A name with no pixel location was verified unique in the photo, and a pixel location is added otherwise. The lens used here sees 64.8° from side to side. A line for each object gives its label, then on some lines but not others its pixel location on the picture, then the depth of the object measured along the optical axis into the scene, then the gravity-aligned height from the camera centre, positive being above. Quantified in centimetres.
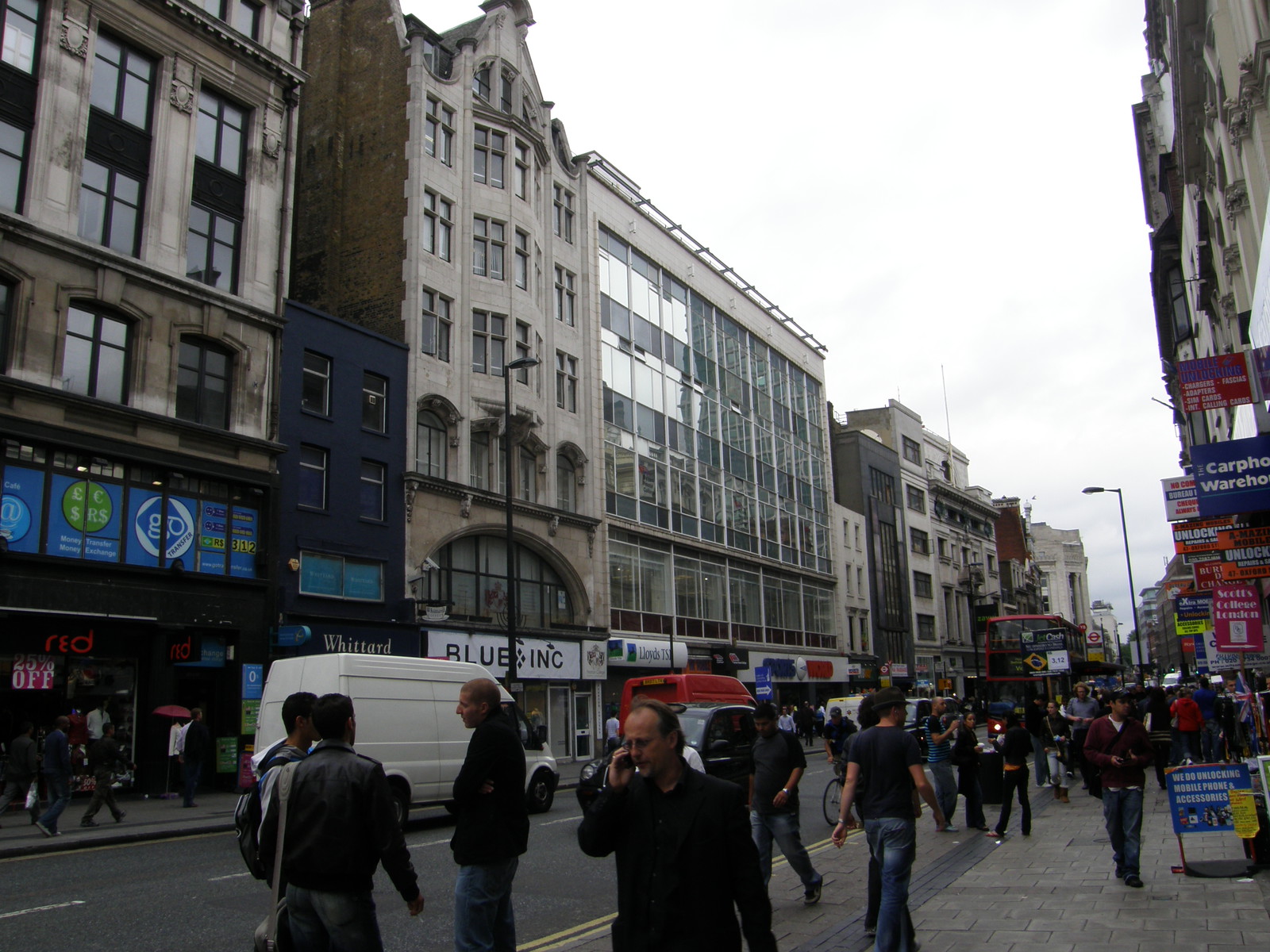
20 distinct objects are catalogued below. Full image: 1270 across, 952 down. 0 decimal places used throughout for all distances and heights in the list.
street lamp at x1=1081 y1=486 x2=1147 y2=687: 4497 +621
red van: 2425 -25
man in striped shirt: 1384 -119
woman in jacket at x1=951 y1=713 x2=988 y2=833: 1386 -134
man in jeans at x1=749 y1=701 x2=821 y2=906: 880 -102
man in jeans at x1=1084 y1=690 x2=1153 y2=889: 942 -102
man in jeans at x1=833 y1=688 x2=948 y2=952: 664 -89
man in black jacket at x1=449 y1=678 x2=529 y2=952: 549 -78
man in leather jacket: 458 -73
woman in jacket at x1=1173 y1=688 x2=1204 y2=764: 1712 -85
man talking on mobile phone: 354 -60
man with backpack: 515 -40
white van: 1466 -37
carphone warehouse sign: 1261 +239
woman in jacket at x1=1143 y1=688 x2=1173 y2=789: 1944 -111
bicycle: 1518 -183
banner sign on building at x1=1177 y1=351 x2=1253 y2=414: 1296 +368
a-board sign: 973 -122
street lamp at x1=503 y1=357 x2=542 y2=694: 2411 +285
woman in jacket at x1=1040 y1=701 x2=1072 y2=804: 1770 -137
